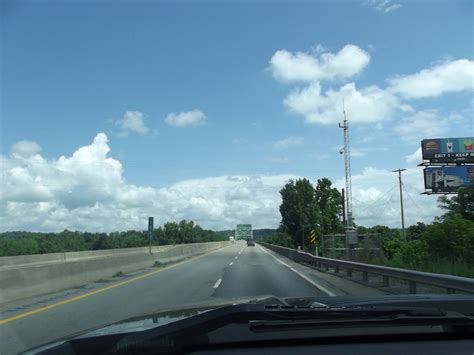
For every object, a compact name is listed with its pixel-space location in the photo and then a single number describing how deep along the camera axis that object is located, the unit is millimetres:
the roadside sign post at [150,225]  38312
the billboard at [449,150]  66812
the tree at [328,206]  73250
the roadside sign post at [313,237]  44825
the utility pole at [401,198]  64406
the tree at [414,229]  75438
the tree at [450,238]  21703
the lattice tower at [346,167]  54331
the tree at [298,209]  70938
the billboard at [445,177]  63469
